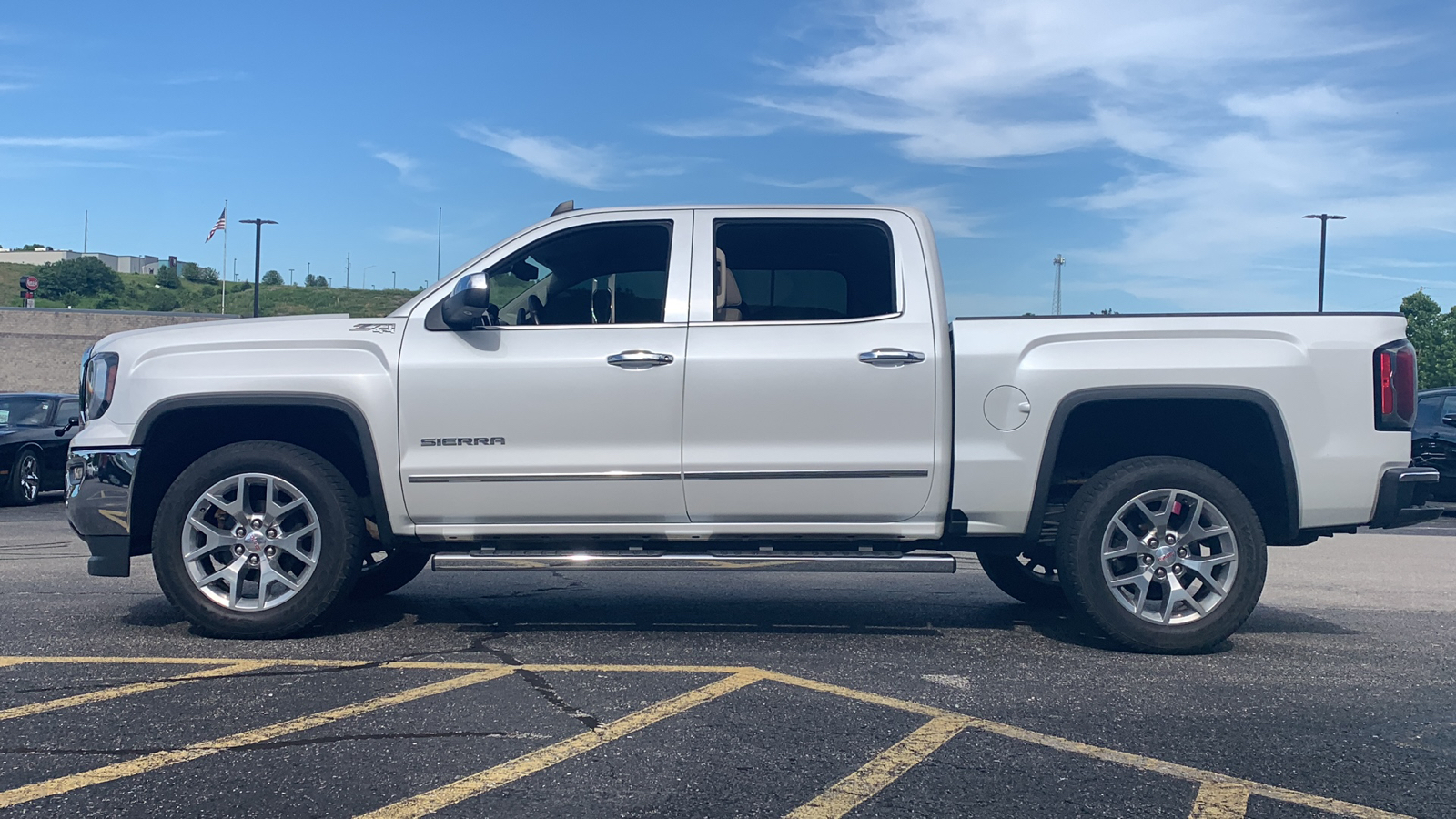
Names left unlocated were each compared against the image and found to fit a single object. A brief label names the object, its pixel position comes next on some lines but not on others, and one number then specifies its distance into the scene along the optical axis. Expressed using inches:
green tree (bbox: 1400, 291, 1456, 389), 2807.6
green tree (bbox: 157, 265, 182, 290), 4480.8
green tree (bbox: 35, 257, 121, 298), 4141.2
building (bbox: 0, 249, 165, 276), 5167.3
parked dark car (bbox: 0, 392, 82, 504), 540.4
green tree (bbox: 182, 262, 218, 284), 4845.0
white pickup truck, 206.8
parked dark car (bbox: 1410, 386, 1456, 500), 575.5
